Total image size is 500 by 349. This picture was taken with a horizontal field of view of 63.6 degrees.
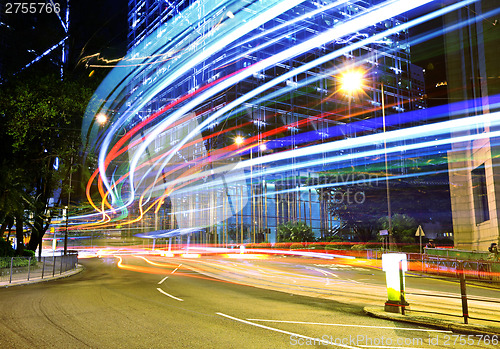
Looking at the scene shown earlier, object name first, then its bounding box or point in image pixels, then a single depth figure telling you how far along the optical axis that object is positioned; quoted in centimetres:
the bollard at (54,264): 2440
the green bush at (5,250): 2676
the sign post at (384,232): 2933
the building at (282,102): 5914
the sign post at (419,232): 2802
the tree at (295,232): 5581
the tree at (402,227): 4628
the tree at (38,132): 2089
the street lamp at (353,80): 2656
